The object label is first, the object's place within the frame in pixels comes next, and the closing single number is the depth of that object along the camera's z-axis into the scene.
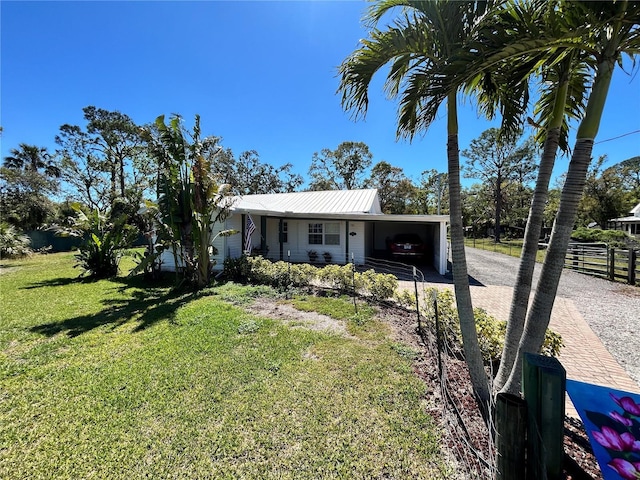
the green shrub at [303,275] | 9.38
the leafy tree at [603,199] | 27.69
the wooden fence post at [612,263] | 10.30
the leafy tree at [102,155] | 25.55
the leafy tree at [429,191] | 39.59
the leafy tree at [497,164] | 33.12
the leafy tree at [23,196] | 20.58
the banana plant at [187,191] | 8.95
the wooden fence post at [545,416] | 1.41
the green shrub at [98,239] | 10.80
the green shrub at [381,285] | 7.66
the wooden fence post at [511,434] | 1.37
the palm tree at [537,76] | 2.23
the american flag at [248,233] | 11.18
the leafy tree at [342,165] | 34.94
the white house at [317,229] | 12.19
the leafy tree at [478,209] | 38.81
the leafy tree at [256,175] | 36.97
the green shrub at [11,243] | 14.74
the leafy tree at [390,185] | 34.34
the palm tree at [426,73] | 2.53
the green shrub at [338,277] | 8.68
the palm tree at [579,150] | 2.14
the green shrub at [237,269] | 10.40
